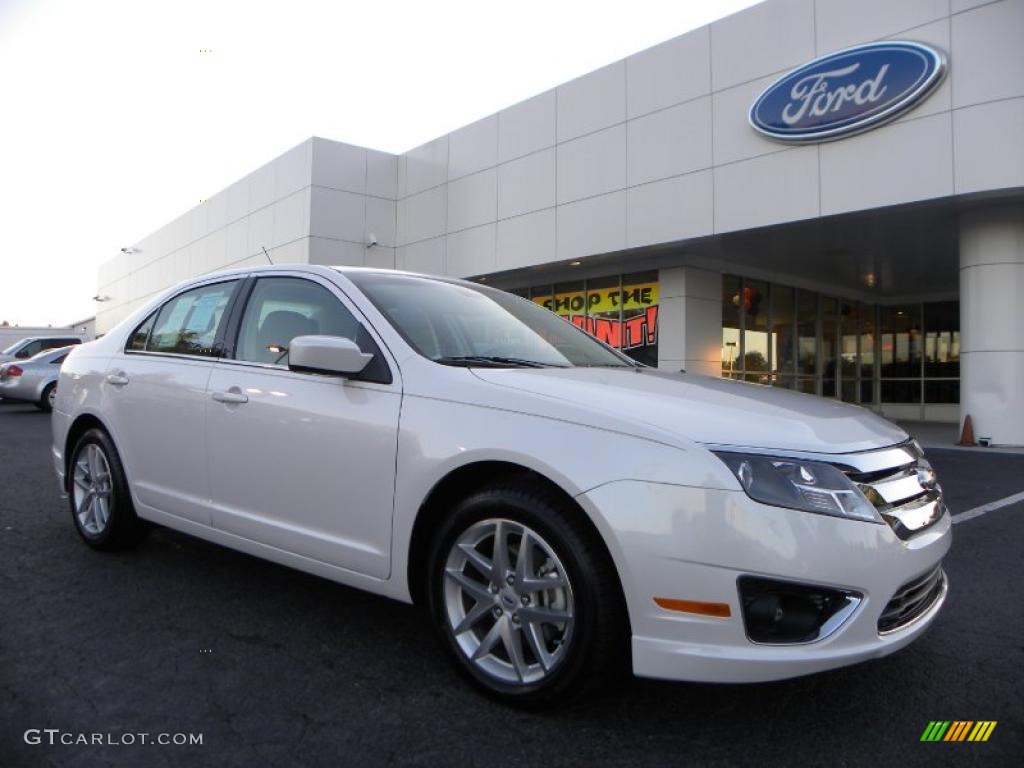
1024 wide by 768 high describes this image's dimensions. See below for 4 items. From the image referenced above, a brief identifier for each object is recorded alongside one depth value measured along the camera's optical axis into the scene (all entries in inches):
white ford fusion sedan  83.6
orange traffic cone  466.9
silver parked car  623.8
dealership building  426.9
